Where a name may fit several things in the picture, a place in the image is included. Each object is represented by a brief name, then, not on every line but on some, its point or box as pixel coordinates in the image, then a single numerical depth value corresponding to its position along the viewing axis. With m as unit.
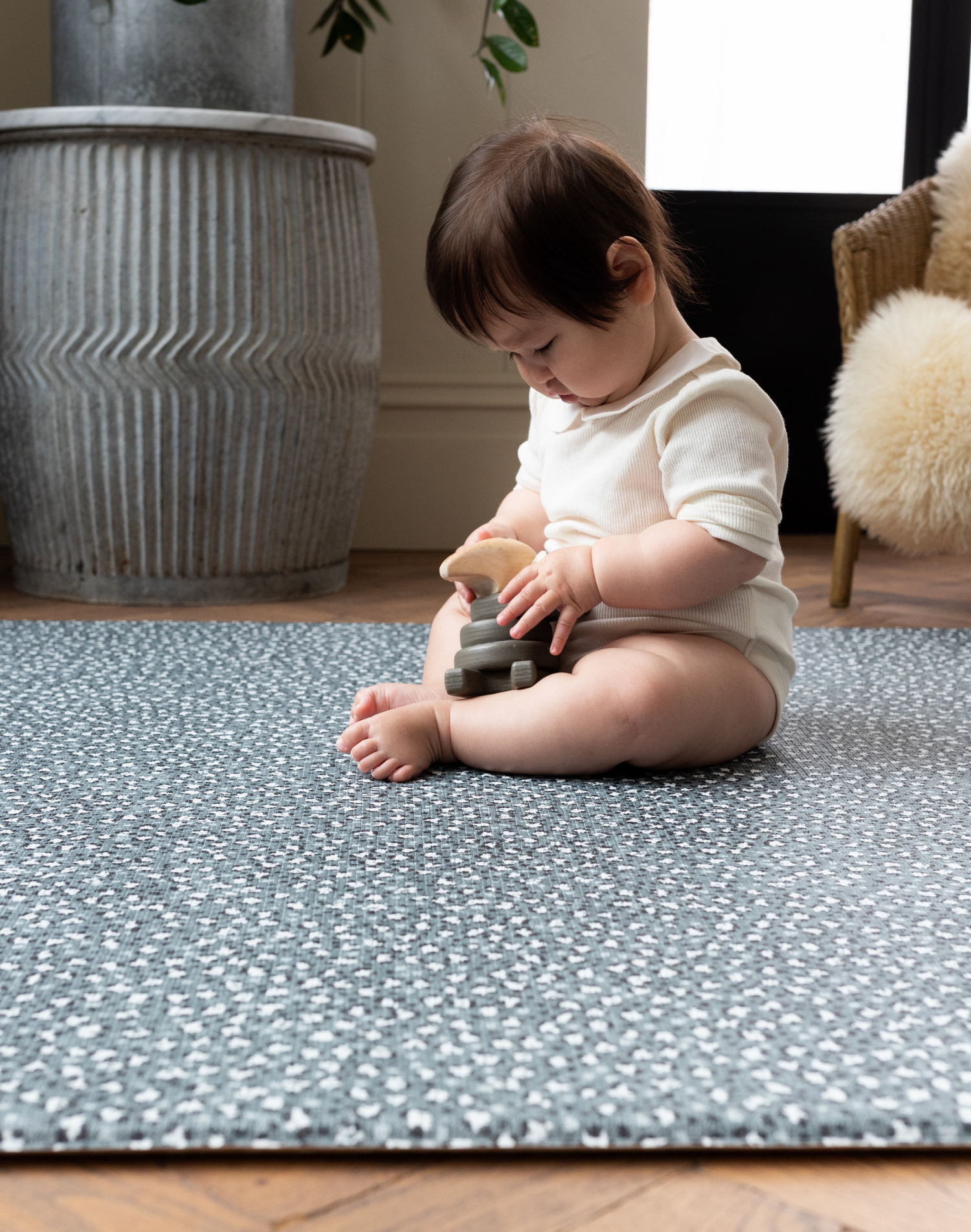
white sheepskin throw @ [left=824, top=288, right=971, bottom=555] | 1.38
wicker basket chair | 1.65
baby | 0.84
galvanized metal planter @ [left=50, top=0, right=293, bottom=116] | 1.58
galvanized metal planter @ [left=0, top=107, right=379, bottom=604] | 1.55
